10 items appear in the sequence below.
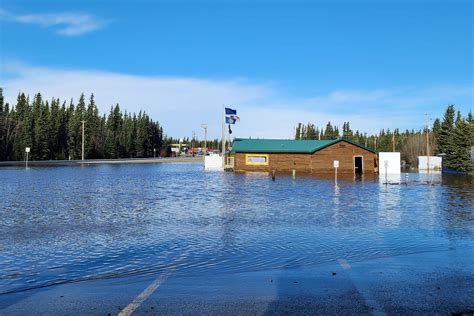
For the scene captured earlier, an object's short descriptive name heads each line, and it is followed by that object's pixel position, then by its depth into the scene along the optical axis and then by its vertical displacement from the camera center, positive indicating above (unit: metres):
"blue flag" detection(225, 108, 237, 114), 64.69 +7.60
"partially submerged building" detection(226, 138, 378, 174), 56.16 +0.36
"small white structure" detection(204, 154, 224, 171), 64.94 -0.17
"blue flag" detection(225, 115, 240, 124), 64.56 +6.35
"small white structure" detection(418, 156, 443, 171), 66.69 -0.60
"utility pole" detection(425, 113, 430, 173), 65.56 -0.12
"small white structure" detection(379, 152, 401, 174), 56.00 -0.33
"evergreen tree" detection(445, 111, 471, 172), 63.62 +1.71
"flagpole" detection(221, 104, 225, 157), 63.97 +3.37
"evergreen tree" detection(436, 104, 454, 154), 75.19 +5.59
